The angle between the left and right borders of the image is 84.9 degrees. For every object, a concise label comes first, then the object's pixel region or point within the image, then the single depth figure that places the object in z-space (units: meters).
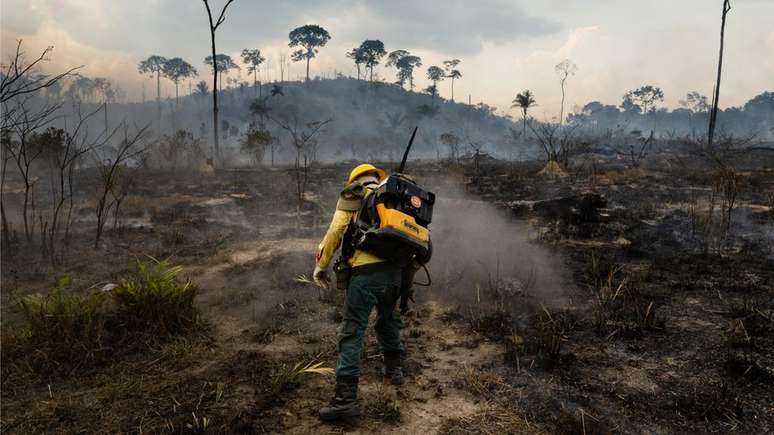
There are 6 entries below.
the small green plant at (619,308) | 3.93
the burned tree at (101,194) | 6.88
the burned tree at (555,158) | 17.13
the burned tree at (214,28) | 21.59
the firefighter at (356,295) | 2.79
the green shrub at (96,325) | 3.42
